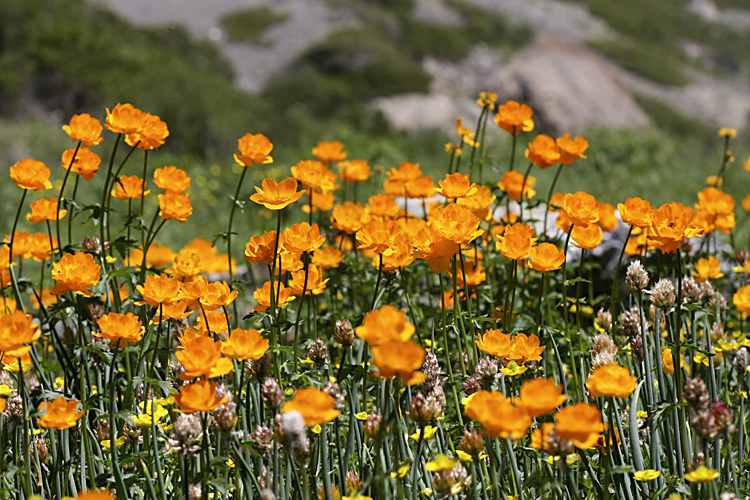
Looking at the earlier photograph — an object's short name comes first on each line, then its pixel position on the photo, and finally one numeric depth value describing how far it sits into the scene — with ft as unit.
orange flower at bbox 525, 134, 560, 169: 12.85
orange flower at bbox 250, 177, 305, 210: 11.89
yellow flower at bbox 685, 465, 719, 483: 11.25
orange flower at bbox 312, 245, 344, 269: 12.73
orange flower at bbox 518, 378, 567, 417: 11.12
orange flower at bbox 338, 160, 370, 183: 13.45
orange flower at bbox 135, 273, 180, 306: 11.71
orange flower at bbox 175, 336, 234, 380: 11.35
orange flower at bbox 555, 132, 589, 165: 12.80
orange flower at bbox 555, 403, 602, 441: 11.13
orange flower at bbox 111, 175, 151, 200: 12.58
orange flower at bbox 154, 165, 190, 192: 12.43
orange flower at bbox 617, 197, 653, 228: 11.89
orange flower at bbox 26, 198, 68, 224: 12.68
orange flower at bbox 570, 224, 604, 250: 12.12
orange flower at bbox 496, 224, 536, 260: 11.86
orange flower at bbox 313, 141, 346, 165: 13.40
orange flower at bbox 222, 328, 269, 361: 11.47
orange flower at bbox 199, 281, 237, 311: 11.90
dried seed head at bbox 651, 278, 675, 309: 11.83
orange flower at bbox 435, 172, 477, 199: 12.13
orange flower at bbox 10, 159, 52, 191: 12.21
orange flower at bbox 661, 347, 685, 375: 12.11
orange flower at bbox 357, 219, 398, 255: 11.84
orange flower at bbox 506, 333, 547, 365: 11.79
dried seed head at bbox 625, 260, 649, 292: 11.98
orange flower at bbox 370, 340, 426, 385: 11.04
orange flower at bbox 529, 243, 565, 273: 11.90
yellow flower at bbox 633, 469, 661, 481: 11.60
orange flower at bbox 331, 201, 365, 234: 12.69
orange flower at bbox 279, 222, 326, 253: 11.81
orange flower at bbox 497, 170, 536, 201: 13.09
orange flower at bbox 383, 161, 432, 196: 12.98
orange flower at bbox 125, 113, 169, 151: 12.29
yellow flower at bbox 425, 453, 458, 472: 11.21
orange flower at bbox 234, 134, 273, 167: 12.34
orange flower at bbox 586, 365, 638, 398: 11.27
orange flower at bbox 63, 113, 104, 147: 12.29
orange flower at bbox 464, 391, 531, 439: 11.08
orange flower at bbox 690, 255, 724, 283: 12.90
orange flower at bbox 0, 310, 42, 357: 11.41
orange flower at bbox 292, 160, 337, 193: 12.64
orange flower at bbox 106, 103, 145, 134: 12.19
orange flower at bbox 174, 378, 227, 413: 11.28
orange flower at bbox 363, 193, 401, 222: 12.89
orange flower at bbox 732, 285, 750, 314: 11.66
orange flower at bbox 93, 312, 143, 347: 11.70
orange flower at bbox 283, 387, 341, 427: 11.20
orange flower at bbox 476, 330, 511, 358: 11.69
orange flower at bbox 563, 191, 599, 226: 11.97
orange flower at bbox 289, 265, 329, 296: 12.13
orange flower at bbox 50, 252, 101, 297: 11.87
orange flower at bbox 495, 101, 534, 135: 12.94
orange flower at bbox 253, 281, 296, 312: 12.08
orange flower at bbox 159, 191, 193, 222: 12.40
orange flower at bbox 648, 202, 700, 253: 11.83
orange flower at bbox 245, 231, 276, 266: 11.99
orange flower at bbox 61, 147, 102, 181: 12.46
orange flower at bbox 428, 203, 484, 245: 11.73
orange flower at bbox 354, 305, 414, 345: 11.07
